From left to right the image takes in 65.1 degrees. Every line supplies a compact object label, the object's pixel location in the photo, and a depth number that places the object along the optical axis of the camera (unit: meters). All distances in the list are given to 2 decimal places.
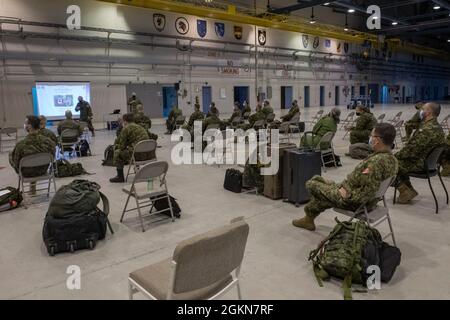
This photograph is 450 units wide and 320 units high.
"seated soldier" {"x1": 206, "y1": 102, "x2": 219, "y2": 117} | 9.76
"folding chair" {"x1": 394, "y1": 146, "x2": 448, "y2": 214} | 4.12
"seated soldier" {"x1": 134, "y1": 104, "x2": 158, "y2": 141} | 8.97
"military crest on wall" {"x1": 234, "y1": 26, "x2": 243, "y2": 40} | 18.58
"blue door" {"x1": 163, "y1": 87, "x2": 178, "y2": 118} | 17.33
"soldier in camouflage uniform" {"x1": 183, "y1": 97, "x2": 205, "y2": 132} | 9.69
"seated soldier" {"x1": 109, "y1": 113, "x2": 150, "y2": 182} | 5.66
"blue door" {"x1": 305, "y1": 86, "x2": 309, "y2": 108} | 24.04
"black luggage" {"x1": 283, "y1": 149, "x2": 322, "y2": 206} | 4.33
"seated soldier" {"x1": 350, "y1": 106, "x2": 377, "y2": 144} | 7.29
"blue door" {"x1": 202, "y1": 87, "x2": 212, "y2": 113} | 18.13
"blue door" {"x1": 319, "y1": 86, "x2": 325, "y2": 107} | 25.06
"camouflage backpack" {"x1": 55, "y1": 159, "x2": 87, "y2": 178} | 6.22
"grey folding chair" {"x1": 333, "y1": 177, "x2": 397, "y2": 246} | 2.90
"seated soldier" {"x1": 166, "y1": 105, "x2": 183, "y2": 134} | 11.77
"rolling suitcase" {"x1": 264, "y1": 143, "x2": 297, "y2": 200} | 4.62
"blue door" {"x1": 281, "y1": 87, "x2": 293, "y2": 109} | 22.81
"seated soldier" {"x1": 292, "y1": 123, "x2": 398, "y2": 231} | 2.84
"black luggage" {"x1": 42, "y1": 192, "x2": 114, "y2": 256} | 3.21
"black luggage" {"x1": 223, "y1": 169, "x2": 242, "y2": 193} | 5.21
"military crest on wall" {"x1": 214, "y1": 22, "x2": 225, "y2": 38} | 17.73
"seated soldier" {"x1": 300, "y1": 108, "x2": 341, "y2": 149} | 6.43
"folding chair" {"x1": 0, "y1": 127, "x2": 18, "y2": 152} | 9.01
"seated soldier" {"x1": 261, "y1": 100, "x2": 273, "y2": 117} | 11.40
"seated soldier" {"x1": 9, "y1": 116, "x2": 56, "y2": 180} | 4.63
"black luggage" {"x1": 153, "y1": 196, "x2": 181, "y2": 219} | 4.21
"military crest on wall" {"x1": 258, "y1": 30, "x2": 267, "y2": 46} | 19.66
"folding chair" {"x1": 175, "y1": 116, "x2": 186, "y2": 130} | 11.62
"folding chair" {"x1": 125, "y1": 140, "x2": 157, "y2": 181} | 5.37
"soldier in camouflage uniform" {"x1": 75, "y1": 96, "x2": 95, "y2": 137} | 11.45
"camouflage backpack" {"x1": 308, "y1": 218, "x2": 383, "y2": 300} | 2.58
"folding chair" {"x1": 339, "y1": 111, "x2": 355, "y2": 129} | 12.39
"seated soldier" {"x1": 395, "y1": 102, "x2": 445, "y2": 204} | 4.18
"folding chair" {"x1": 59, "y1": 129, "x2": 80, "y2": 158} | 7.43
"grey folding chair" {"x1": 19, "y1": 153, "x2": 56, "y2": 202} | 4.43
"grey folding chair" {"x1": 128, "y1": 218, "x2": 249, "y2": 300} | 1.59
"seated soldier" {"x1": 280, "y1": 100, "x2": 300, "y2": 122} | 11.29
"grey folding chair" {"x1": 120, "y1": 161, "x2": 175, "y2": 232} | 3.67
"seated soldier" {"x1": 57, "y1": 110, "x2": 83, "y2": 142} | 7.72
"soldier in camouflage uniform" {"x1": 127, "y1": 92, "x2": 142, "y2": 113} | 9.96
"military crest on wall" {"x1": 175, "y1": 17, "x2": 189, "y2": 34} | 16.25
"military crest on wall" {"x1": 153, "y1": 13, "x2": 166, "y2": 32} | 15.51
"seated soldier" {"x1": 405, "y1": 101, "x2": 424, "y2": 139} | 7.93
